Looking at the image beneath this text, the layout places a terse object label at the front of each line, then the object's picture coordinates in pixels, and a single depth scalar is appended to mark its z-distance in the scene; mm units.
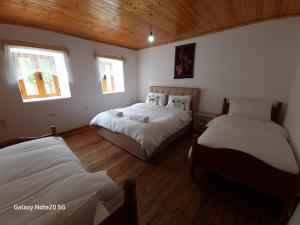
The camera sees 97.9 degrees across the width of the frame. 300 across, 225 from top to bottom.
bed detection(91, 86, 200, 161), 2057
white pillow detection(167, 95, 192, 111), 3195
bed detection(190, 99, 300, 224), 1196
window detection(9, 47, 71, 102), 2566
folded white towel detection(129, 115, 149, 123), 2324
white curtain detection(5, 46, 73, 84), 2377
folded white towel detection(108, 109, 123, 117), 2697
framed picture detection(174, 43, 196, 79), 3334
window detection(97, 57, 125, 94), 3978
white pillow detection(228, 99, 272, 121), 2291
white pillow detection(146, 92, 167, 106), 3678
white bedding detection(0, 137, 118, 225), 558
